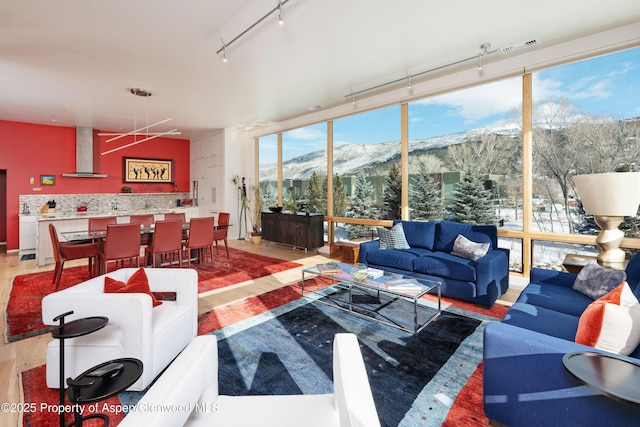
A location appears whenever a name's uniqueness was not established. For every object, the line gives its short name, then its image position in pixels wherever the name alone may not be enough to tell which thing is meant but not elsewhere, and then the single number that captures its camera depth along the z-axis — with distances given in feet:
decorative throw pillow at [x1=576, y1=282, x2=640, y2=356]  4.77
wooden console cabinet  20.93
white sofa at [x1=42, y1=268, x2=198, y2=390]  6.26
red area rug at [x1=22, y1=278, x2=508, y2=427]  5.72
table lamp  8.06
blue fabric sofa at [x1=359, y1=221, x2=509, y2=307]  11.32
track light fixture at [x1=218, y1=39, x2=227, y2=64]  11.55
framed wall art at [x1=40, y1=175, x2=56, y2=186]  23.67
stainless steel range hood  24.63
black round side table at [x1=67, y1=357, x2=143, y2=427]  4.02
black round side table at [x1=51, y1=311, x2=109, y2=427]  5.04
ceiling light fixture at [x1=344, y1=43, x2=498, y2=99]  12.23
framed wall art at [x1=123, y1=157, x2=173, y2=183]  27.54
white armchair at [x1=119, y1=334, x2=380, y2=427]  2.93
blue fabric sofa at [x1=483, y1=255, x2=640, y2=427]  4.33
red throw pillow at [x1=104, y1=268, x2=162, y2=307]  7.29
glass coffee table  9.62
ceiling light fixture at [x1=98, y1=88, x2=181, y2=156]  16.38
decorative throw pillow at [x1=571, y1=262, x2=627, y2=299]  7.68
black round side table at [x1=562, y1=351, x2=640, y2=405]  3.47
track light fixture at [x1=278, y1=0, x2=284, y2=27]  9.03
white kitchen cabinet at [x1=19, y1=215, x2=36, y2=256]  21.29
